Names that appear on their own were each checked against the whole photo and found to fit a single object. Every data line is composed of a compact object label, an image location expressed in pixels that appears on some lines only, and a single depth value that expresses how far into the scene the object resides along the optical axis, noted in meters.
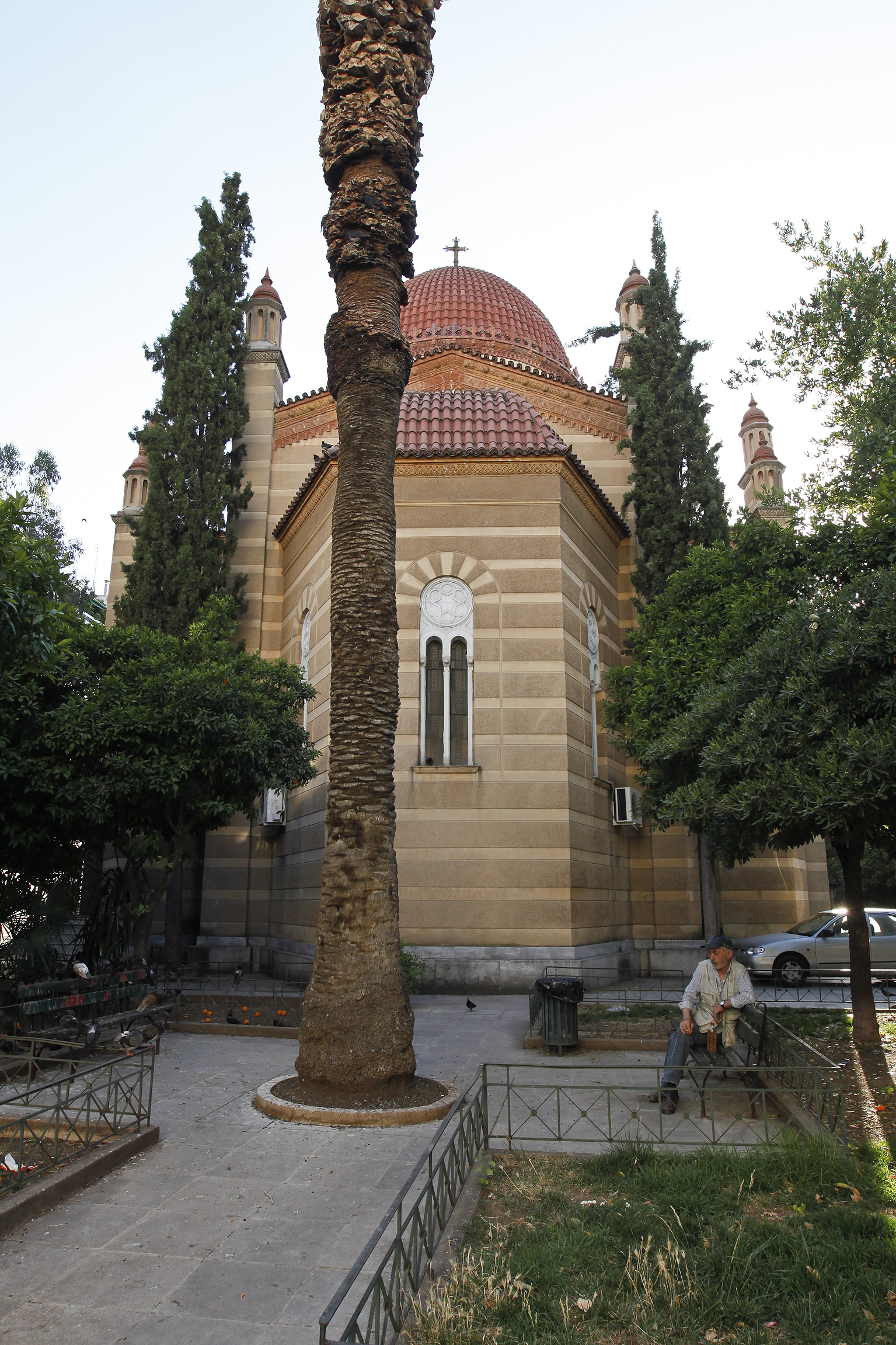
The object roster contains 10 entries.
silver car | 16.59
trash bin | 9.93
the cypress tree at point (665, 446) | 19.33
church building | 15.48
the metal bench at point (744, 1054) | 7.47
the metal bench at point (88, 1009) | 9.27
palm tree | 7.62
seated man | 7.70
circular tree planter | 7.03
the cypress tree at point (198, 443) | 19.52
